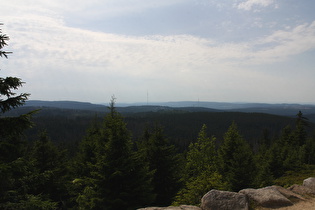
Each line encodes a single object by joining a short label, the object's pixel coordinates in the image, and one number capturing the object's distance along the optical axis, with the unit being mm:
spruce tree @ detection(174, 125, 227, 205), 15312
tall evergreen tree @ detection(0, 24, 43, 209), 6324
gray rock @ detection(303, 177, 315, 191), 8514
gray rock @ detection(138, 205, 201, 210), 6680
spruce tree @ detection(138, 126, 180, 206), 15882
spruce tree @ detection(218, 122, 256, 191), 13039
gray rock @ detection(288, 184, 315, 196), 8027
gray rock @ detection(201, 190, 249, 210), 6662
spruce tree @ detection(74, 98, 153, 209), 10859
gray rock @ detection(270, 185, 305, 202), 7461
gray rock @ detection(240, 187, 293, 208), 6934
